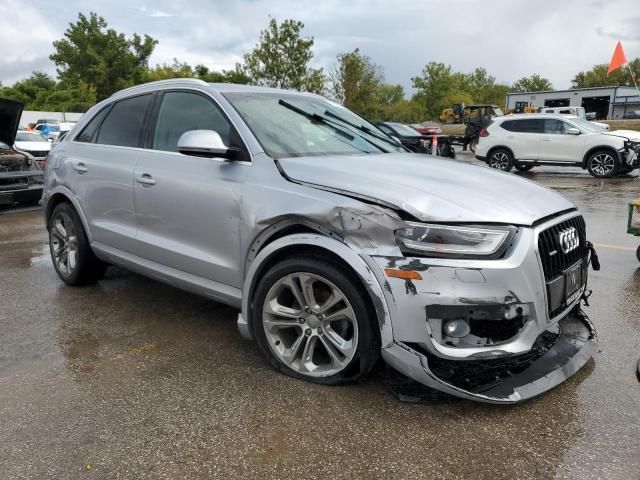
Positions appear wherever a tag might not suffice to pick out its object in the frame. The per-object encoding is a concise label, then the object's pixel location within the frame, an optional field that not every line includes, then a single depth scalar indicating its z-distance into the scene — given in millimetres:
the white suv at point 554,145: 14375
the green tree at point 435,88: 77188
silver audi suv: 2512
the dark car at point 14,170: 8711
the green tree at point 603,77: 83312
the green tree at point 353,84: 36031
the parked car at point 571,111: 27764
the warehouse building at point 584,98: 48219
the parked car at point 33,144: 14555
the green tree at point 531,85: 95125
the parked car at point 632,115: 47403
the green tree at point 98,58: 65812
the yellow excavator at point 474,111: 28756
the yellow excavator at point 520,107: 43938
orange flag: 15578
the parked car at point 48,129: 32197
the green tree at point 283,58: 34375
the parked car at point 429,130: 22300
